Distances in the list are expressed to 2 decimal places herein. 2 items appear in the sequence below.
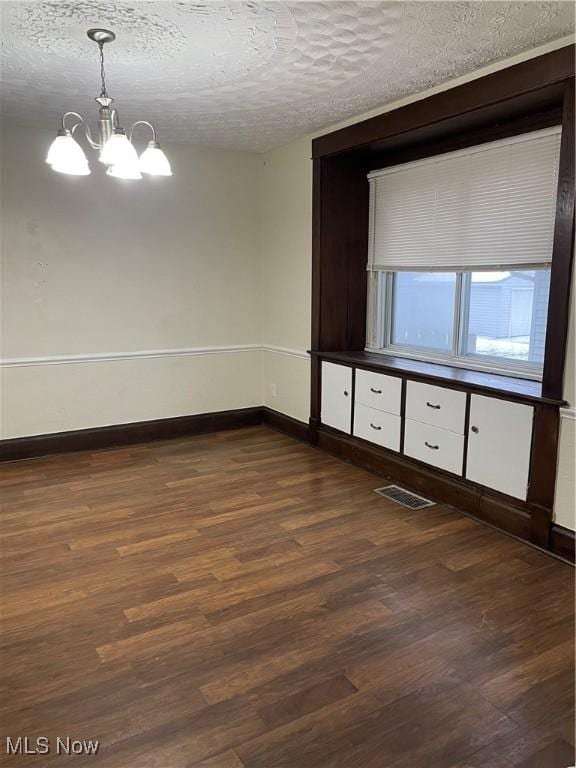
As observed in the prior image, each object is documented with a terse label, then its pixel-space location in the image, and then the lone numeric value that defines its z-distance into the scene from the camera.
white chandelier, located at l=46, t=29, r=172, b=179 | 2.43
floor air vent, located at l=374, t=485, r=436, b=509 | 3.54
